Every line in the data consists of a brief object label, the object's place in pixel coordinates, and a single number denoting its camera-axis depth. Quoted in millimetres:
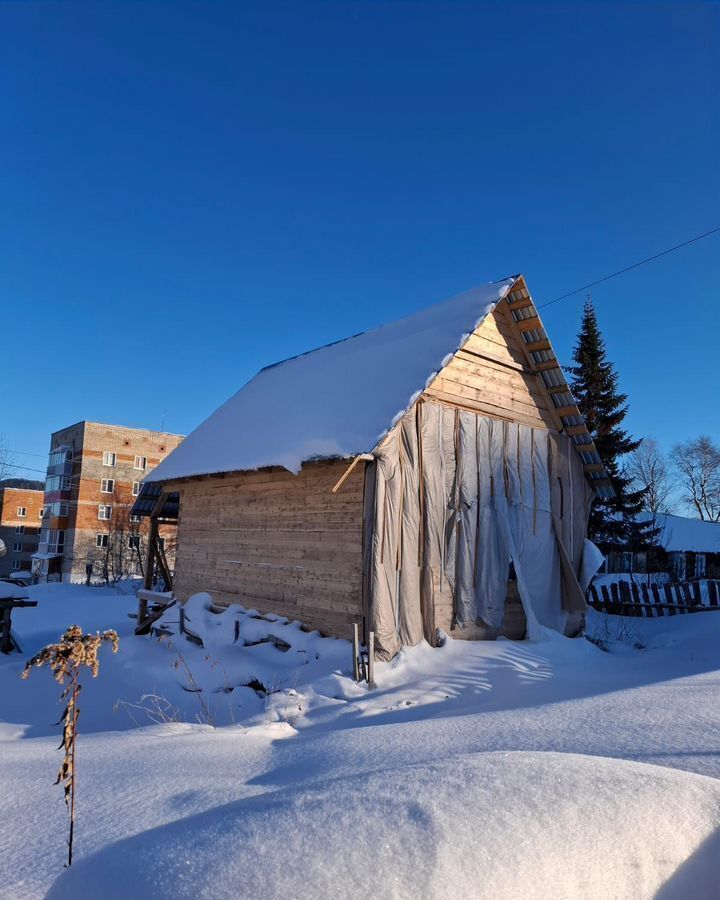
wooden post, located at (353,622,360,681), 8977
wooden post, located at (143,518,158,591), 17084
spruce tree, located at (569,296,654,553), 26250
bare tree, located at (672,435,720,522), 55812
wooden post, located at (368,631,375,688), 8914
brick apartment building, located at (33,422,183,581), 48156
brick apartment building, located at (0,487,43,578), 63812
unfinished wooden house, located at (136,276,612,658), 10023
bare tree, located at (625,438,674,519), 53719
